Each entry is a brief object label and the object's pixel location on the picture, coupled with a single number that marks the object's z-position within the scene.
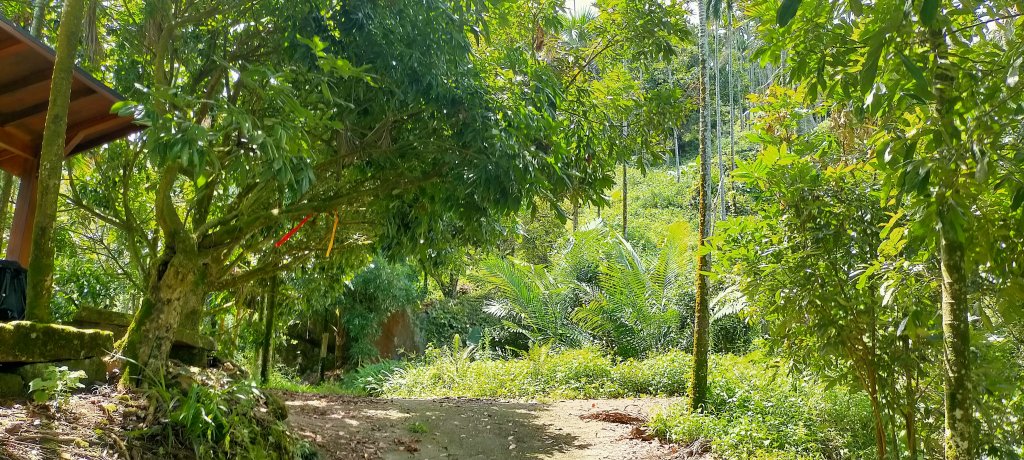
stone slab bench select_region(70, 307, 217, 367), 6.30
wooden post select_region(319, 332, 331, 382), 16.58
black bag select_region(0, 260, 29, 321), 5.50
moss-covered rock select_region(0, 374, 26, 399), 4.30
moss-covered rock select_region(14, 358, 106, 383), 4.47
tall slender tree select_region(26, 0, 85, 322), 4.43
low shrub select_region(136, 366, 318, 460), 4.58
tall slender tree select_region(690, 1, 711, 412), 8.22
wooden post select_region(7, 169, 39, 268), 6.80
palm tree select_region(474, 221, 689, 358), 13.50
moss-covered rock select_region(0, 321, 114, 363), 4.36
